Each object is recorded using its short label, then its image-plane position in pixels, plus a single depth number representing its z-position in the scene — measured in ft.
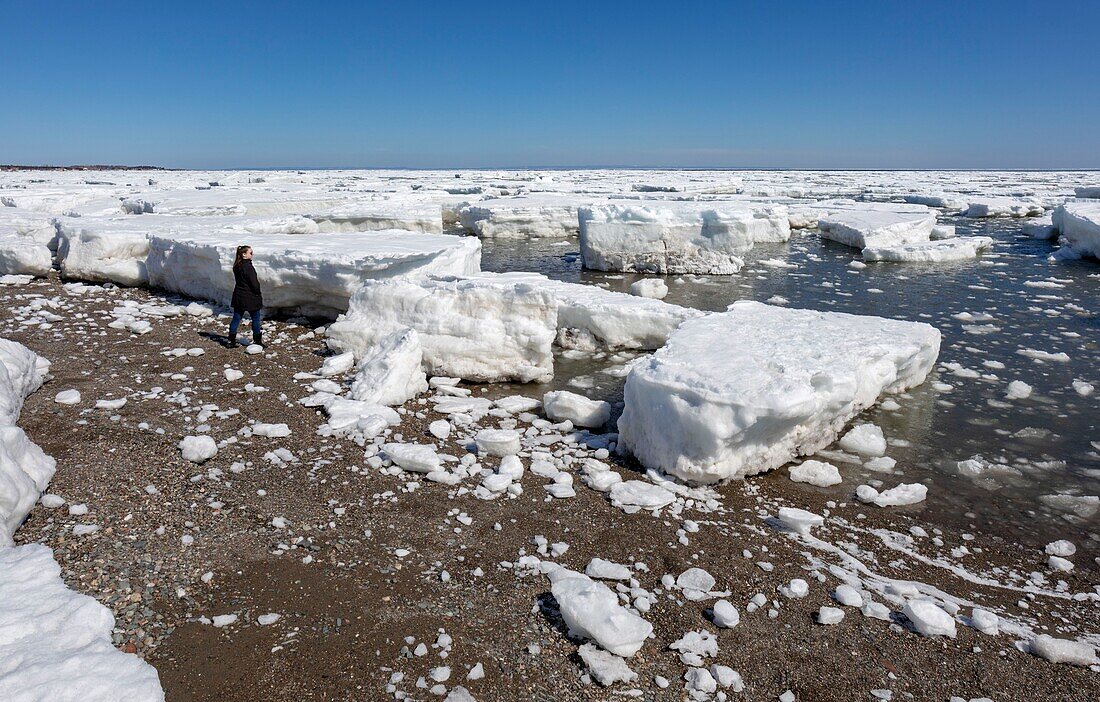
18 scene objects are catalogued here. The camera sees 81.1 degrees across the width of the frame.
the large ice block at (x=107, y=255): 28.40
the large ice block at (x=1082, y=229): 44.57
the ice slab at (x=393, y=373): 16.35
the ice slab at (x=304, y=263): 23.21
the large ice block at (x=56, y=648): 6.70
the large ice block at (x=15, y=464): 9.62
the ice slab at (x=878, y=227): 49.49
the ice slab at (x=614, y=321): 22.34
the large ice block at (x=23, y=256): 28.86
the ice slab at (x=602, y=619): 7.95
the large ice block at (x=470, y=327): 19.35
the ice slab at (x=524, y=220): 58.03
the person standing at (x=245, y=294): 20.79
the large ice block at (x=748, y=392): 12.44
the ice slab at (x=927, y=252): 45.37
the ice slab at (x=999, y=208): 76.23
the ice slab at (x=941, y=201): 85.56
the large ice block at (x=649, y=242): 40.22
